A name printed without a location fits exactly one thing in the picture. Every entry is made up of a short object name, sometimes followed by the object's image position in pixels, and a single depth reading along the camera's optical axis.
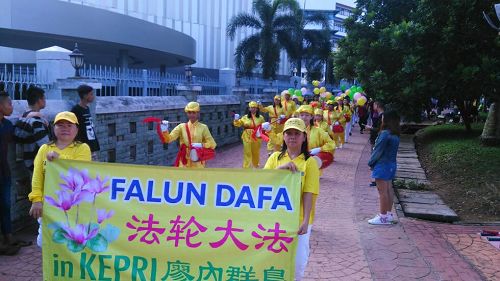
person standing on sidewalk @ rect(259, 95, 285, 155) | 9.54
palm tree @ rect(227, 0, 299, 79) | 28.72
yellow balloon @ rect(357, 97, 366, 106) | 13.86
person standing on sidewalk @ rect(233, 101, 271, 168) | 10.23
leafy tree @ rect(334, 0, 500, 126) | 10.74
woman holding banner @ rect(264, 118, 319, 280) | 3.46
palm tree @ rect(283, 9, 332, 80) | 31.04
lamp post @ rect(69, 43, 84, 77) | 7.50
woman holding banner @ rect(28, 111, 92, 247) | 3.63
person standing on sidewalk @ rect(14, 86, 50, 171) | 5.37
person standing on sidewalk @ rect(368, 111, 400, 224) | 6.53
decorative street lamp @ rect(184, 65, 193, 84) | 13.24
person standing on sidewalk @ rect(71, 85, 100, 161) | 5.83
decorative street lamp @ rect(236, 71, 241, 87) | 18.33
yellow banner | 3.31
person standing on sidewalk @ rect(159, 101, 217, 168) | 6.40
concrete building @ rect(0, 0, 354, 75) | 17.86
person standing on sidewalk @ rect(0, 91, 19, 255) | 4.93
